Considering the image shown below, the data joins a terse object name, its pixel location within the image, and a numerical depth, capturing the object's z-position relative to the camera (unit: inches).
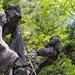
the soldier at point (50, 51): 279.3
